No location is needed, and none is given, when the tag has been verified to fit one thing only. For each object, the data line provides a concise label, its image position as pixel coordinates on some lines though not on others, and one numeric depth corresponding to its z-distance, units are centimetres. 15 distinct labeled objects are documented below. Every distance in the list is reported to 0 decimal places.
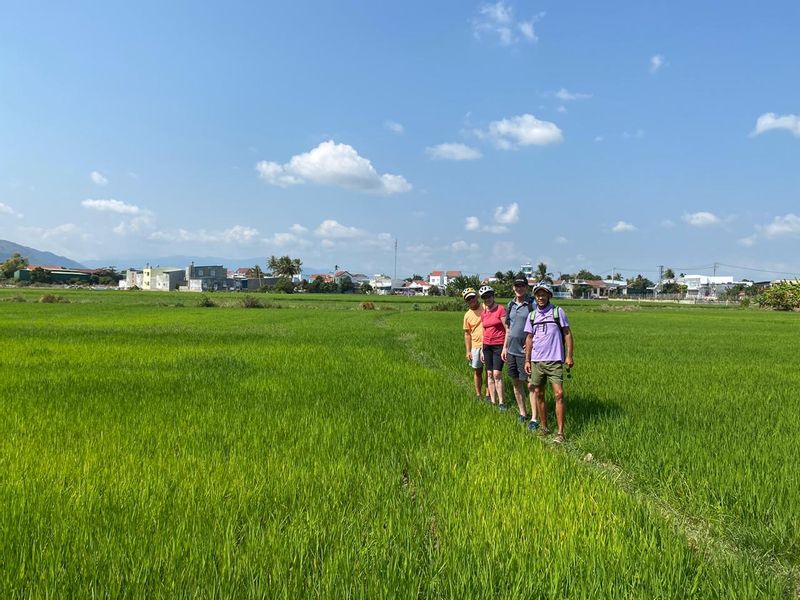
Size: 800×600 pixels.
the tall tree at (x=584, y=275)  12019
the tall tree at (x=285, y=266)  10768
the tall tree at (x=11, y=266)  9919
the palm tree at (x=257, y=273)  11894
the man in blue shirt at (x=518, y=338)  567
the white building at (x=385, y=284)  12575
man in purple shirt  504
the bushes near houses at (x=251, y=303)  3878
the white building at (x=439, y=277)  13750
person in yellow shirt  674
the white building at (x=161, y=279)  9806
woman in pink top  635
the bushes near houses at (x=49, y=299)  3647
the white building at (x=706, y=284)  9846
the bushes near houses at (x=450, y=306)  4300
